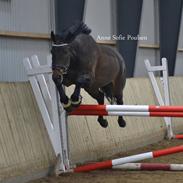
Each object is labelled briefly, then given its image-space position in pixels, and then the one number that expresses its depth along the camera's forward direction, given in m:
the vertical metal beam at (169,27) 28.34
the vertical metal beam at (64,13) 18.53
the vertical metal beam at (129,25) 24.11
